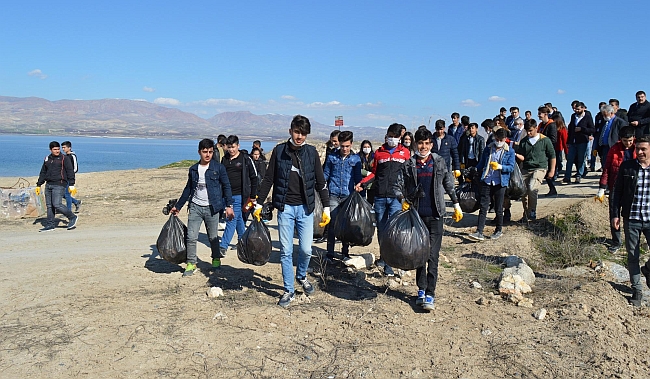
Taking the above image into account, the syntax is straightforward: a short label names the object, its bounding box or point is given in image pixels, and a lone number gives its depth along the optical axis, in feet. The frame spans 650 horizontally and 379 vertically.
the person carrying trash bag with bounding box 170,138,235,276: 20.47
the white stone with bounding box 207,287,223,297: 18.17
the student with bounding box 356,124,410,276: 19.47
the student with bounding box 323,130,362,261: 22.86
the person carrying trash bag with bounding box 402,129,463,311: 16.85
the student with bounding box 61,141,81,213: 32.73
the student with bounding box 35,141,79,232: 31.24
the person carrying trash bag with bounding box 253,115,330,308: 16.69
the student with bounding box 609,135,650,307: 16.63
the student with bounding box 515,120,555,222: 27.45
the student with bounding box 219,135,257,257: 25.05
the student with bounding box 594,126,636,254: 21.29
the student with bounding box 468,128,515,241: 24.81
